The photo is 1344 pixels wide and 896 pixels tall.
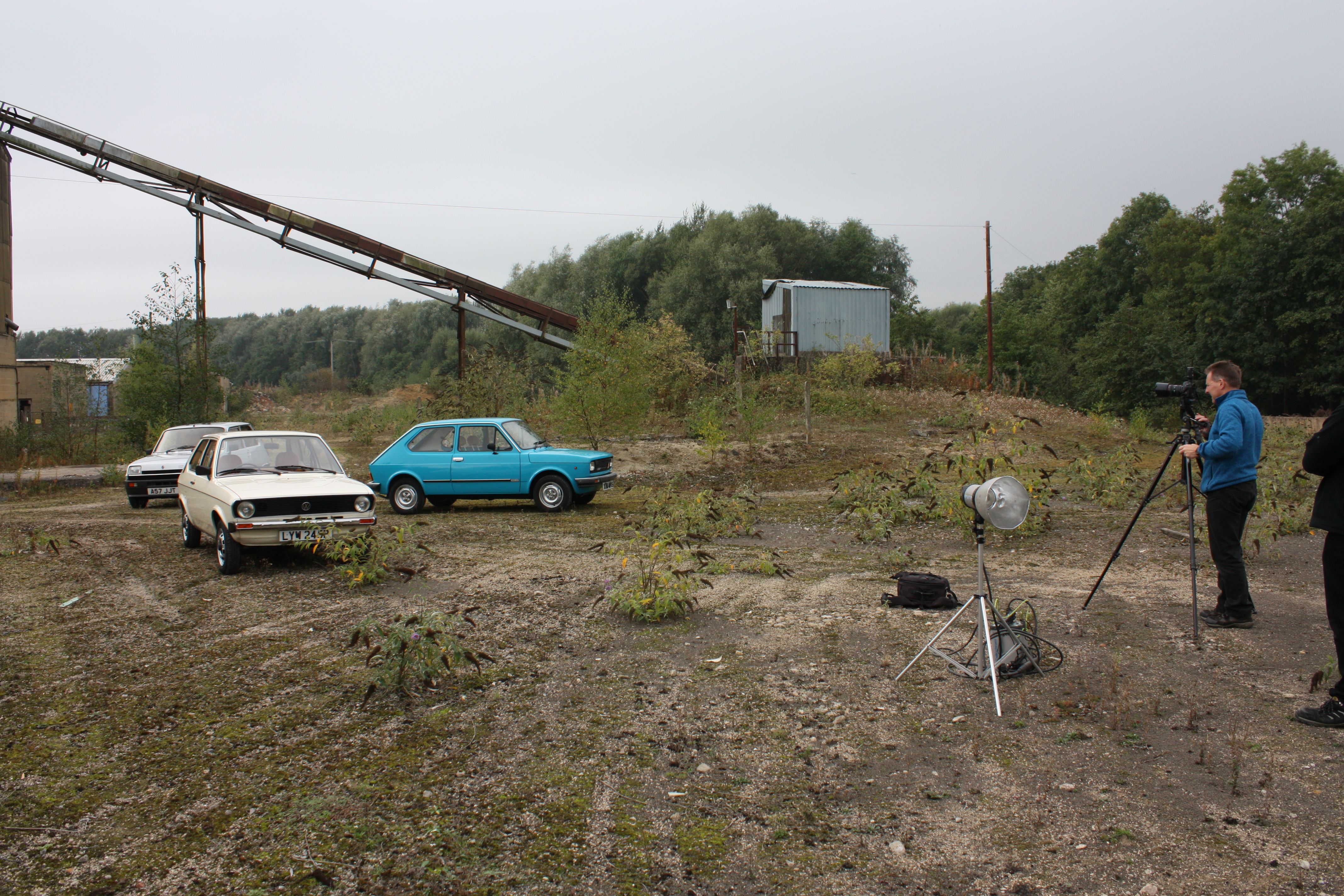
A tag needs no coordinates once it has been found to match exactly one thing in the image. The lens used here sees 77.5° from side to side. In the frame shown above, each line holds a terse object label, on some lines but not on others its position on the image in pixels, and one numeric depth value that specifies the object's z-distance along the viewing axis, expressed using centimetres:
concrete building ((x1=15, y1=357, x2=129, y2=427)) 3138
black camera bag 706
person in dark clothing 438
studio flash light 480
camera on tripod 598
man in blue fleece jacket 595
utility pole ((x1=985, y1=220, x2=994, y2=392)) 3397
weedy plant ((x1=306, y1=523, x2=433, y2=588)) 833
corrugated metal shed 3722
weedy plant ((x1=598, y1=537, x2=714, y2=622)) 689
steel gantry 2477
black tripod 569
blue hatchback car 1395
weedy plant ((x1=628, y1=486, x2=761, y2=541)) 1098
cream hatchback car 877
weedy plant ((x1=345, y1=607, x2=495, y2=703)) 515
